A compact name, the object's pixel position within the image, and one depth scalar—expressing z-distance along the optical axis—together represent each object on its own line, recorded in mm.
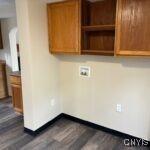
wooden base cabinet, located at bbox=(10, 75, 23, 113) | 3150
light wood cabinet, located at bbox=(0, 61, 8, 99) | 4215
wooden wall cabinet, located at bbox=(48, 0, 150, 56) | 1837
